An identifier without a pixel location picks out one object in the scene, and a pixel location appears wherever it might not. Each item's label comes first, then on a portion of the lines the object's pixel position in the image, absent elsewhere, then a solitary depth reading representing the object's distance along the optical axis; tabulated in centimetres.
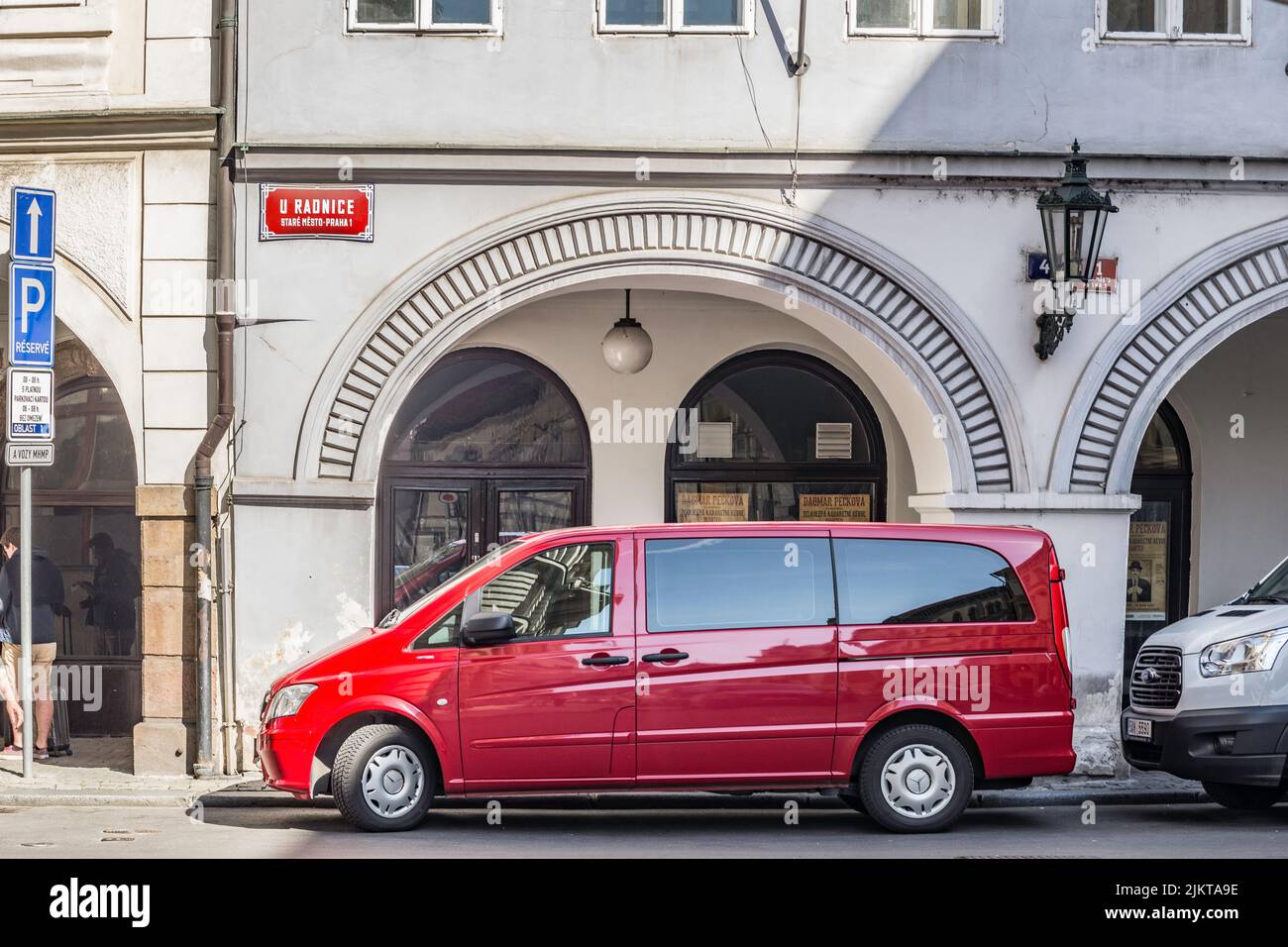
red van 892
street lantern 1115
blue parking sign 1121
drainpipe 1154
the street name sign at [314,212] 1176
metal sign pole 1111
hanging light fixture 1338
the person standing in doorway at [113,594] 1363
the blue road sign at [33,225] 1128
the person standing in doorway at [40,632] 1227
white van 941
